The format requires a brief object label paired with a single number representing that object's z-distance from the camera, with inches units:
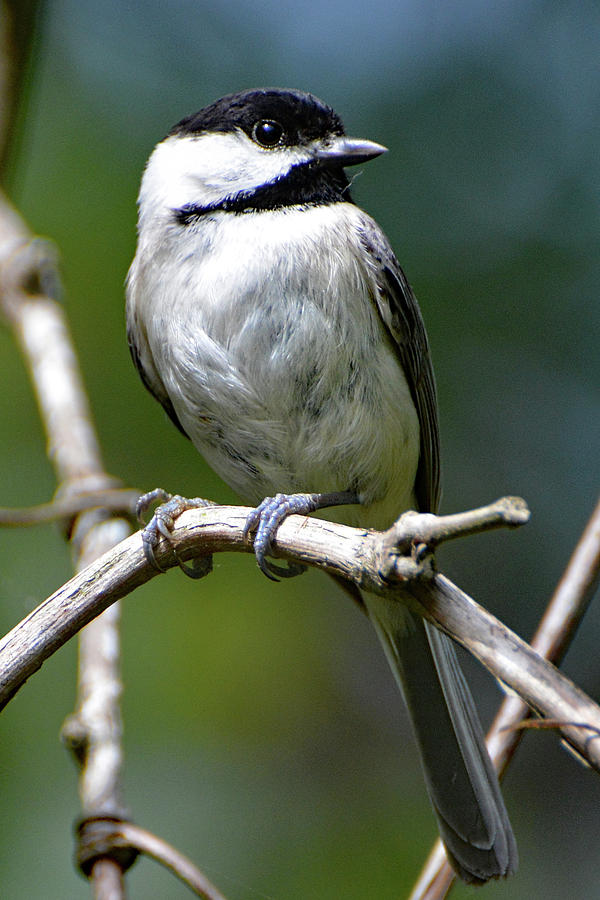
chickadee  85.8
